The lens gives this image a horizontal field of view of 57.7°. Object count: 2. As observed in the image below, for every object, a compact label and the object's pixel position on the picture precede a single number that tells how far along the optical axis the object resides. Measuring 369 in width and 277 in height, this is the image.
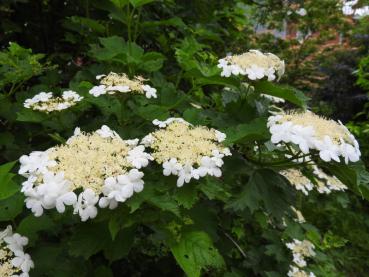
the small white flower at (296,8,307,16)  1.68
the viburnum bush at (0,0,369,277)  0.26
